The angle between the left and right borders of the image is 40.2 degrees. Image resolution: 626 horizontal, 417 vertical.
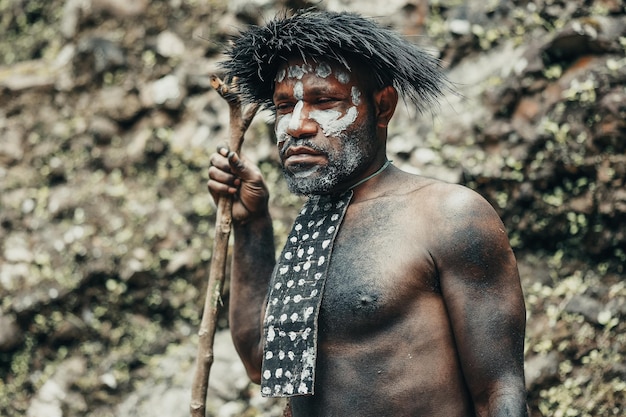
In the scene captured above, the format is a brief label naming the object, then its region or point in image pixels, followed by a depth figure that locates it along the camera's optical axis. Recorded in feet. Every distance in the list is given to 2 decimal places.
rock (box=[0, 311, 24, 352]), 17.60
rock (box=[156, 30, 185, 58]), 20.85
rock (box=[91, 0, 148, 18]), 21.33
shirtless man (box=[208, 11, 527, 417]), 9.12
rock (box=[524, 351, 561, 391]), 14.84
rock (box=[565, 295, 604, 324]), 15.12
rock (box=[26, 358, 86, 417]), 17.21
